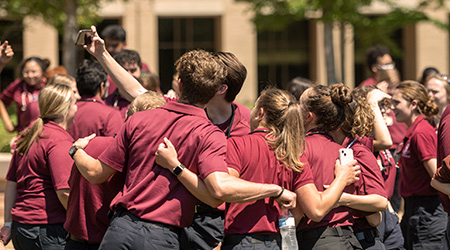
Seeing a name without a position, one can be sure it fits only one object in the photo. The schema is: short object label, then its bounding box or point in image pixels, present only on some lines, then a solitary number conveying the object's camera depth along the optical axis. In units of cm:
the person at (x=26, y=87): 1881
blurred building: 5178
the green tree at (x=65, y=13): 3428
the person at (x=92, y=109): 1324
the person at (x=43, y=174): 1078
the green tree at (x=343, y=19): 3649
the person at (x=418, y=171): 1253
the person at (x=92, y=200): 927
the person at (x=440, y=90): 1542
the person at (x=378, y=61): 2017
